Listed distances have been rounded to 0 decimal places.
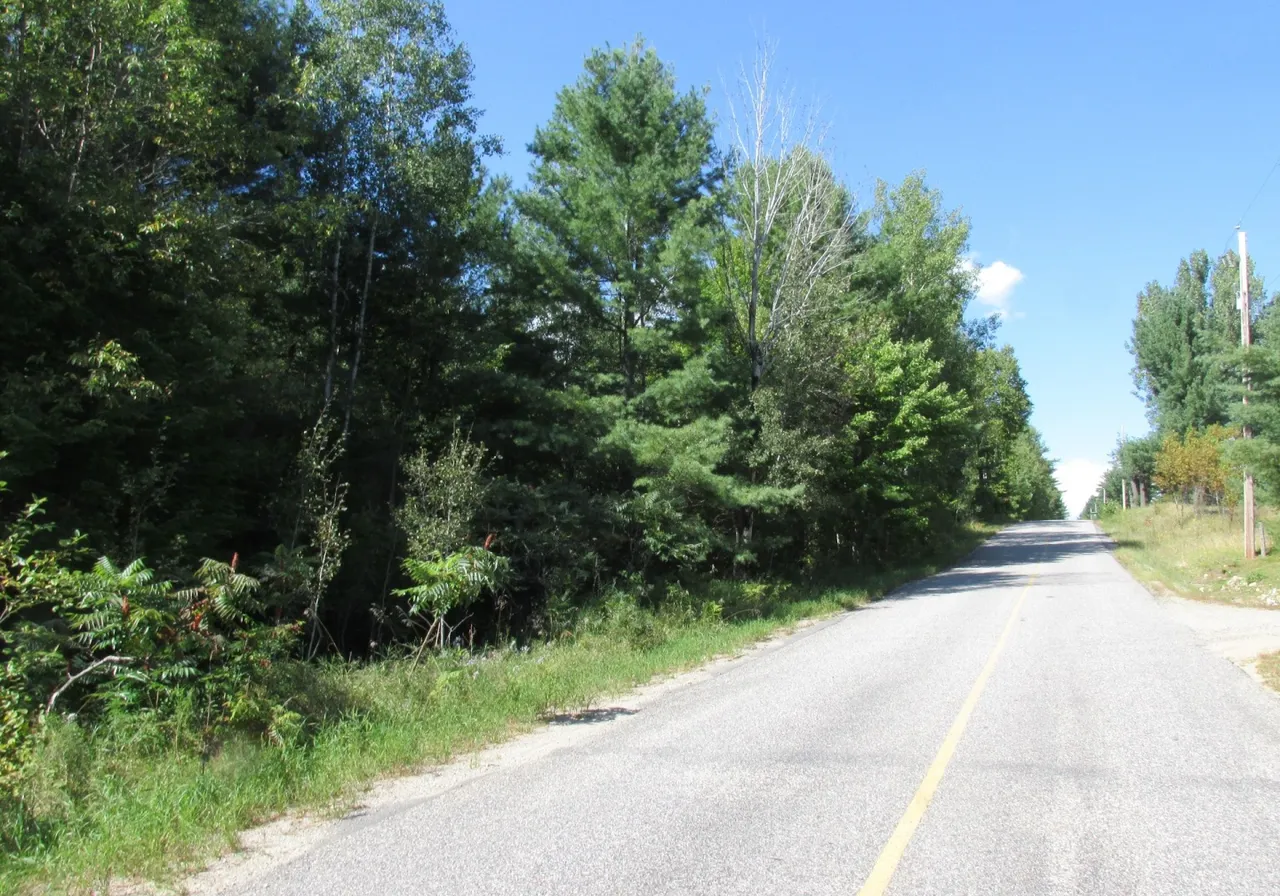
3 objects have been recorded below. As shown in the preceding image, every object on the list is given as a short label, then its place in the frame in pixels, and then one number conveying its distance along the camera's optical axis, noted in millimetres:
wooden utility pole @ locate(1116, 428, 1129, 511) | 84012
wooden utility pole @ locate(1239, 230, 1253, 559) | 24156
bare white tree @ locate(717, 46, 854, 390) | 21141
